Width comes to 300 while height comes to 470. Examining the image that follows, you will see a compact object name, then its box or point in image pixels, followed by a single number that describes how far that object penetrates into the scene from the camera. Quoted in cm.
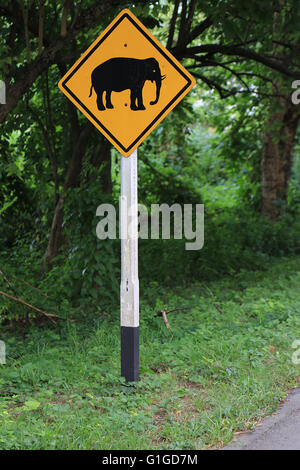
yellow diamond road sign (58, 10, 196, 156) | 928
